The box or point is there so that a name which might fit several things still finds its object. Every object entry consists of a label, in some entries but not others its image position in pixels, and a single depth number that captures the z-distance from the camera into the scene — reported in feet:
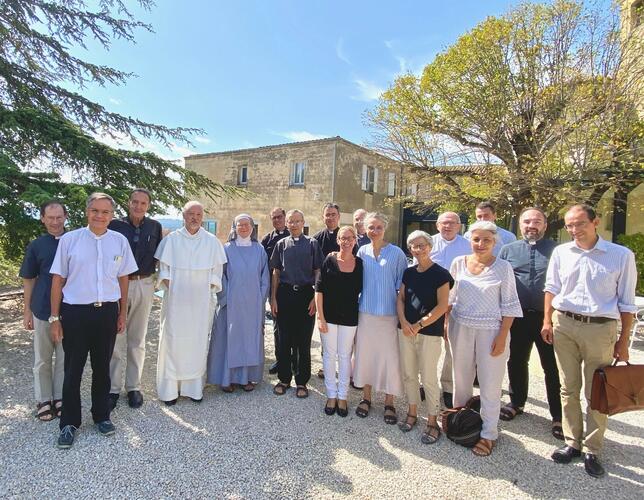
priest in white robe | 12.89
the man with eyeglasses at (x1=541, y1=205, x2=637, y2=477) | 9.85
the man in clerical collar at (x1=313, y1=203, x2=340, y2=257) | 16.38
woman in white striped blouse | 10.53
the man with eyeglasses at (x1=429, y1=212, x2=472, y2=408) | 14.28
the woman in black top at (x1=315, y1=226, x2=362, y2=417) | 12.33
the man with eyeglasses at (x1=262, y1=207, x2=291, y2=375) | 19.51
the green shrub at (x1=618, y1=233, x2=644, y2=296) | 31.89
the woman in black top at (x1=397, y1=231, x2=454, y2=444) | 11.02
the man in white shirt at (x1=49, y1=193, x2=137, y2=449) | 10.12
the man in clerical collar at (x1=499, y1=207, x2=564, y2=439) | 12.01
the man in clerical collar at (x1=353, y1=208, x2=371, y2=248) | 16.53
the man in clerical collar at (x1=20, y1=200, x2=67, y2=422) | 11.42
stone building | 61.98
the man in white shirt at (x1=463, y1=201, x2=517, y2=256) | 14.60
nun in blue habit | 13.88
